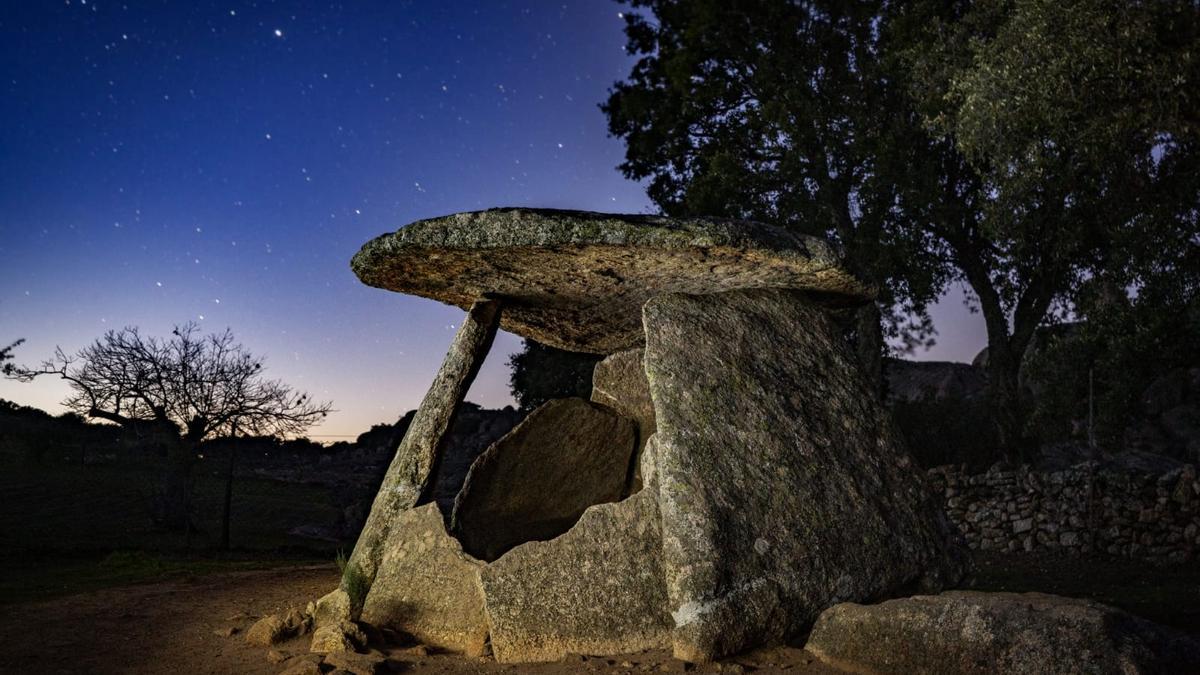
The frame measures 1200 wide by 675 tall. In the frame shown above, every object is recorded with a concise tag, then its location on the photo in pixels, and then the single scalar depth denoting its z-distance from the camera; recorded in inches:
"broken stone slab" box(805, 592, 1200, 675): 189.9
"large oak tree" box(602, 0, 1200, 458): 428.5
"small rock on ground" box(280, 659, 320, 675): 231.0
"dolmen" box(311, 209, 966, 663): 245.3
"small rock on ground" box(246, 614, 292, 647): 282.8
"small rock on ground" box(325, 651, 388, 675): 234.2
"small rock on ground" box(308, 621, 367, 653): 259.3
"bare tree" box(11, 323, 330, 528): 796.6
